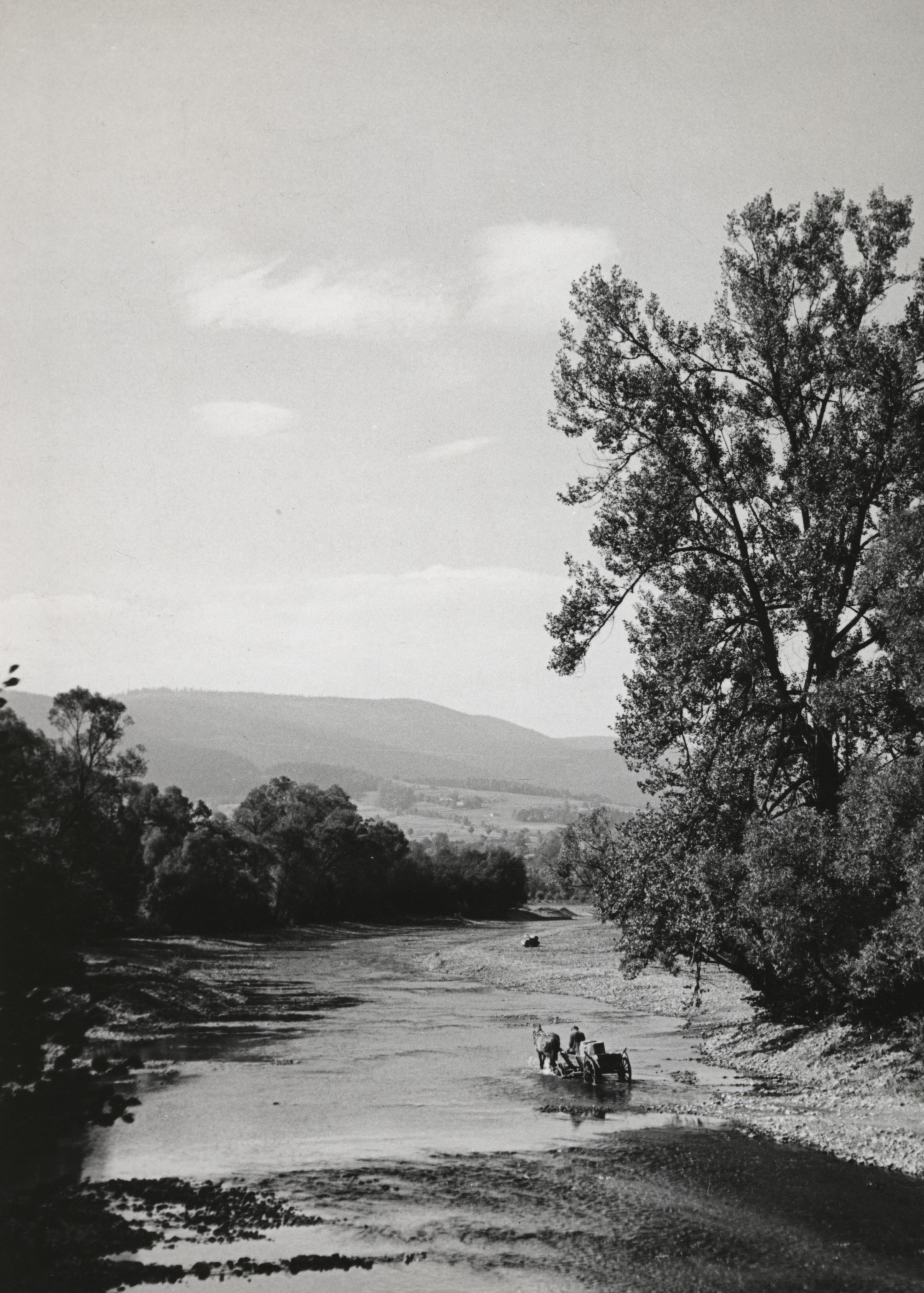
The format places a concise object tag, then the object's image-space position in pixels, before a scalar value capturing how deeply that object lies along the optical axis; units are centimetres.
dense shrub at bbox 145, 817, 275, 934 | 9256
